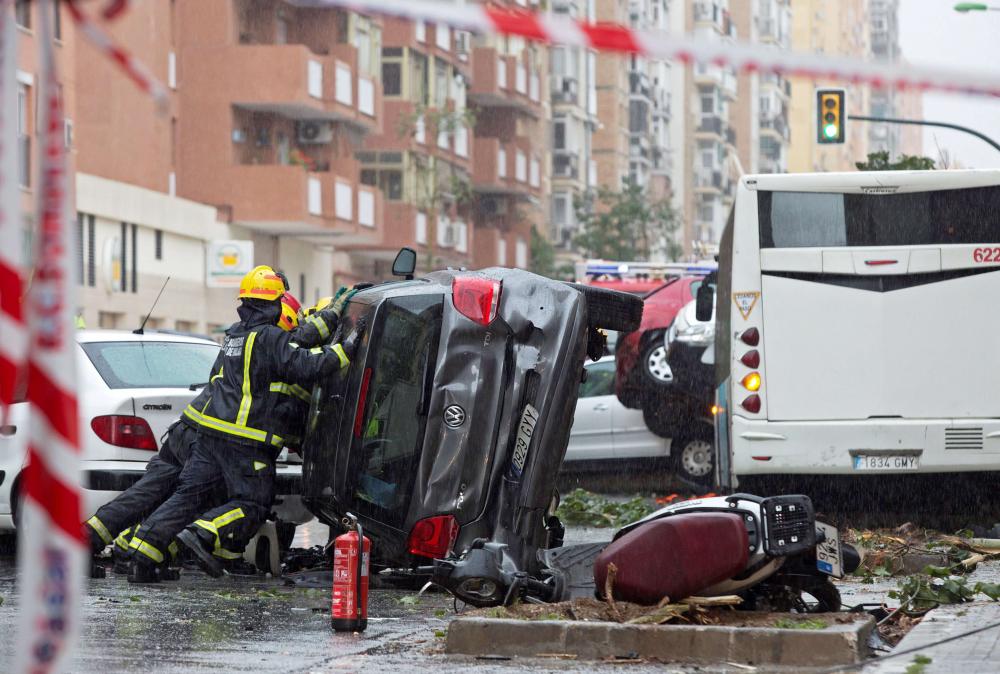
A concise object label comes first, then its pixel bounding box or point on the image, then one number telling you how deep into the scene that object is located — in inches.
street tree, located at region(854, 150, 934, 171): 1153.4
